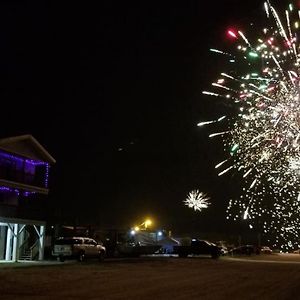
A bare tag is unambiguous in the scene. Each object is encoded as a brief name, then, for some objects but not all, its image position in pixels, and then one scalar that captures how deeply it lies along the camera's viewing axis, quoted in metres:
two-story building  22.82
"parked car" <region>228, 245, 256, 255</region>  39.35
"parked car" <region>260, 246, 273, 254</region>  45.12
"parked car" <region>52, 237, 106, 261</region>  23.25
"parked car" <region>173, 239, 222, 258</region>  31.45
